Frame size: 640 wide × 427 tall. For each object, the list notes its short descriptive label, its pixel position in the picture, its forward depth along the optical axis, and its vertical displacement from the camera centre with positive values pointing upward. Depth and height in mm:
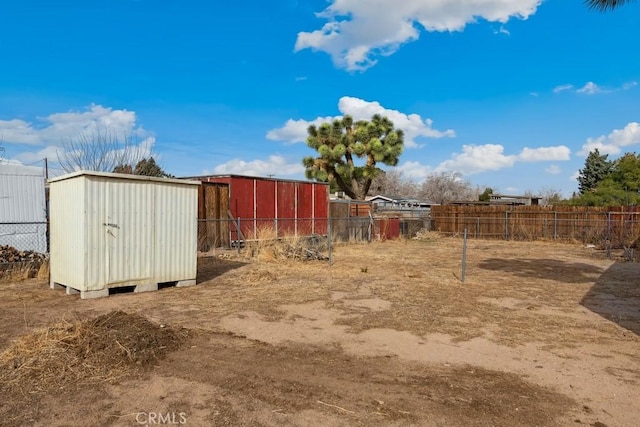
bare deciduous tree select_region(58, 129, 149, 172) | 20081 +2208
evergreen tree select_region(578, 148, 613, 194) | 45569 +4604
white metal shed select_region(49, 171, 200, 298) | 7926 -394
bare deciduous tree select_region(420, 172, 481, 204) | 61438 +3349
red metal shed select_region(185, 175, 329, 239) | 17766 +464
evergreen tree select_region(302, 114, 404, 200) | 34500 +5227
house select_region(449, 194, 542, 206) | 37794 +1245
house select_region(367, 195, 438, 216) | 36138 +834
